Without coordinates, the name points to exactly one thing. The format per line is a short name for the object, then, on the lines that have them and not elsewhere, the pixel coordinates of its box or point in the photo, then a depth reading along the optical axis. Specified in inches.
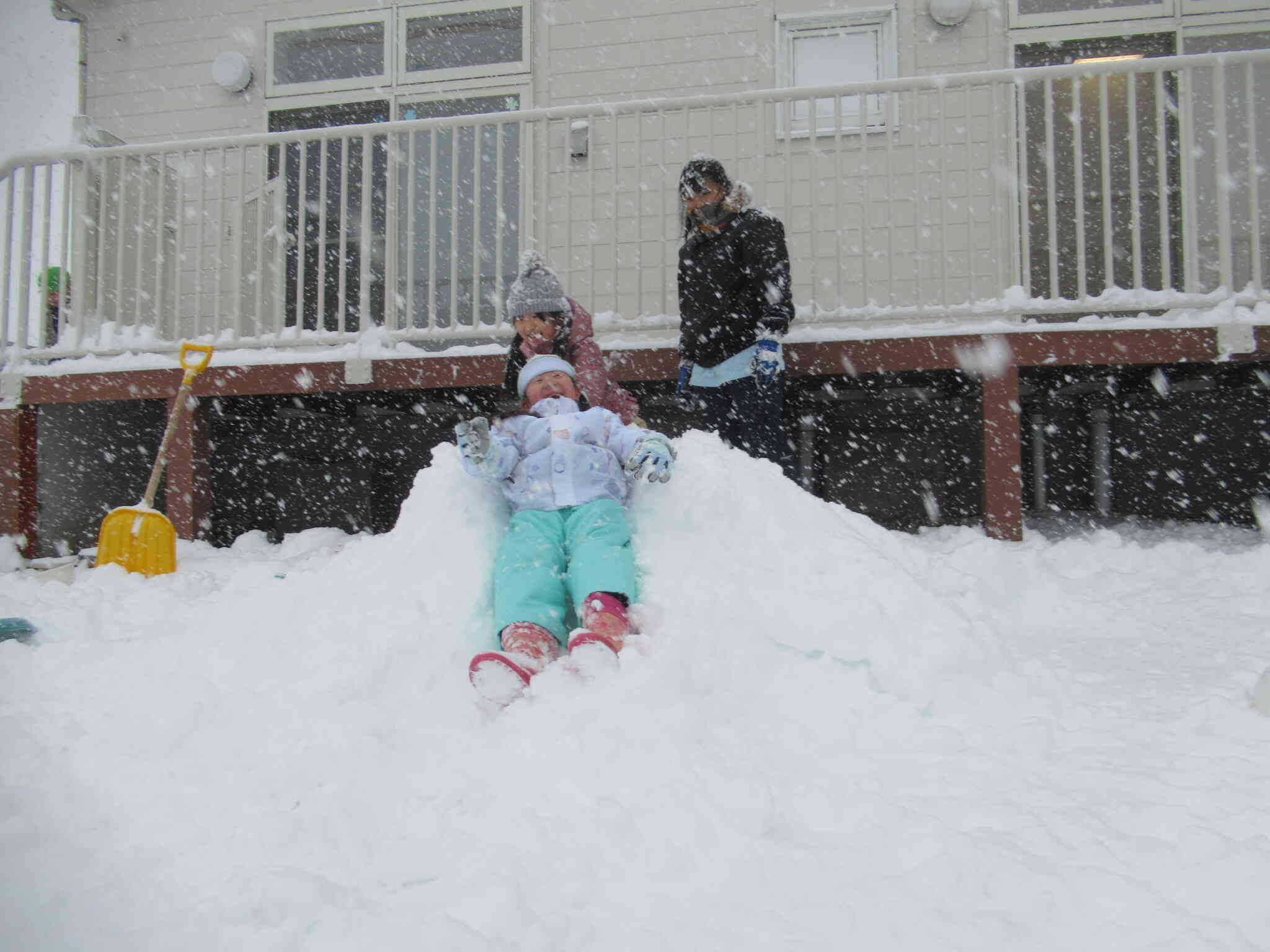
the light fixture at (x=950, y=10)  218.8
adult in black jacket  148.3
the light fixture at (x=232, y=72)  254.2
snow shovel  149.4
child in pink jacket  139.2
